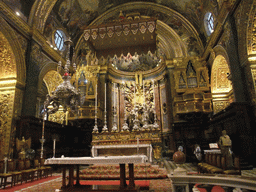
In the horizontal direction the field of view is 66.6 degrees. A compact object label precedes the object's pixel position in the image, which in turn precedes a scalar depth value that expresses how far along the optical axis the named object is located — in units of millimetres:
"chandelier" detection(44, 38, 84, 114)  6547
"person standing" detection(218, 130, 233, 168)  5125
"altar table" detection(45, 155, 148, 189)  3615
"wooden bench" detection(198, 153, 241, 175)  4305
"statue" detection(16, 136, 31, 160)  7912
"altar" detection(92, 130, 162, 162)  6901
